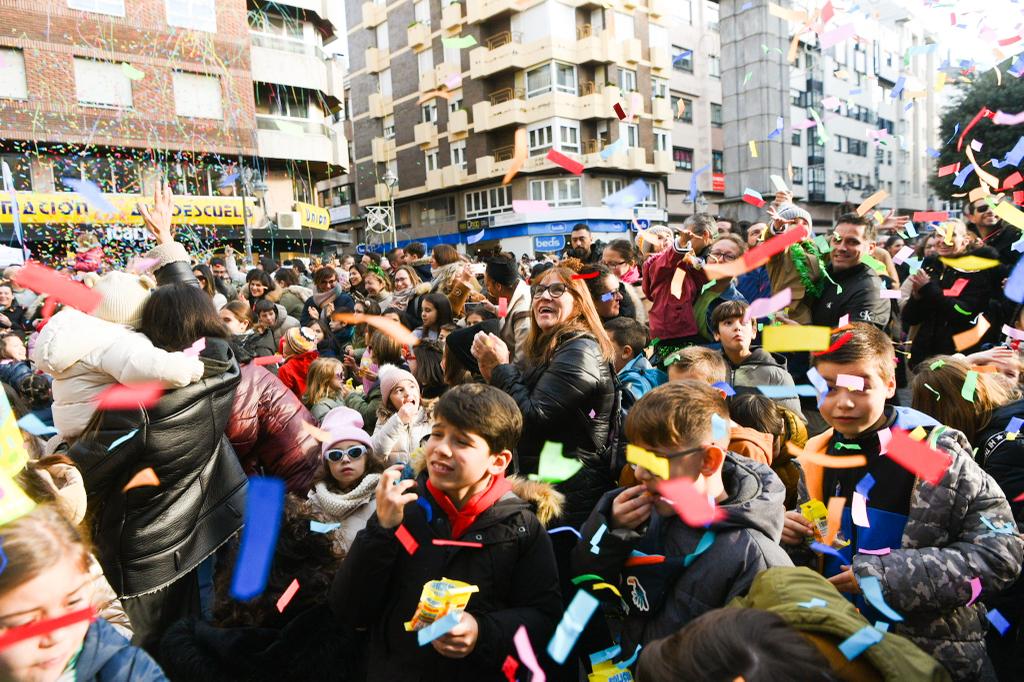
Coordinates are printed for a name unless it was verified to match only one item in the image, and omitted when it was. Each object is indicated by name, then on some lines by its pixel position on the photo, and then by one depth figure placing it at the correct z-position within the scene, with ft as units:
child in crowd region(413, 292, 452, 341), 15.35
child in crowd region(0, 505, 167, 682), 4.79
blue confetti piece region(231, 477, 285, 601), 8.28
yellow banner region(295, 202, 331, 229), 93.56
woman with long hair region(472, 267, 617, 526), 9.35
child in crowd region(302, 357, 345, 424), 14.94
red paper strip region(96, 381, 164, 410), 8.36
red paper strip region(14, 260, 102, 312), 9.53
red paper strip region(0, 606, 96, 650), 4.72
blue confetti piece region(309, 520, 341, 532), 8.72
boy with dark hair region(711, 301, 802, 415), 11.76
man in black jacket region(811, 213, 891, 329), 14.65
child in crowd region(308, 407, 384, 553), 9.64
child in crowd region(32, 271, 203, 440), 8.32
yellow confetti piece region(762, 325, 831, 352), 12.09
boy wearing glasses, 6.26
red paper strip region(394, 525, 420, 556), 6.77
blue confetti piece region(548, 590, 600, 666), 6.89
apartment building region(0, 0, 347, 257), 70.49
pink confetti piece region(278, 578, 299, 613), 8.05
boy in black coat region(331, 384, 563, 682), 6.61
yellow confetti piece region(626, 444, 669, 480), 6.61
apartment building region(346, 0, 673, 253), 99.81
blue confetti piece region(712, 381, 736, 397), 11.19
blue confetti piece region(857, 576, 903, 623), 6.15
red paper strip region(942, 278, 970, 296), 17.05
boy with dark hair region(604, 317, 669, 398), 12.78
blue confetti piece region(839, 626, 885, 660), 4.11
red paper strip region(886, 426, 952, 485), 6.66
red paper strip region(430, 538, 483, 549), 6.80
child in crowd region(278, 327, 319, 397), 17.06
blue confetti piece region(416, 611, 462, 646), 5.77
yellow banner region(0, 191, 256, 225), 62.85
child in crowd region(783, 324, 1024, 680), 6.31
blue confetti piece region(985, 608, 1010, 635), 7.84
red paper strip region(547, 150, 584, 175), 17.92
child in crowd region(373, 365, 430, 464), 11.39
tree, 69.82
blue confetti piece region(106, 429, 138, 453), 8.14
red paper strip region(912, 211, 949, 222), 22.63
